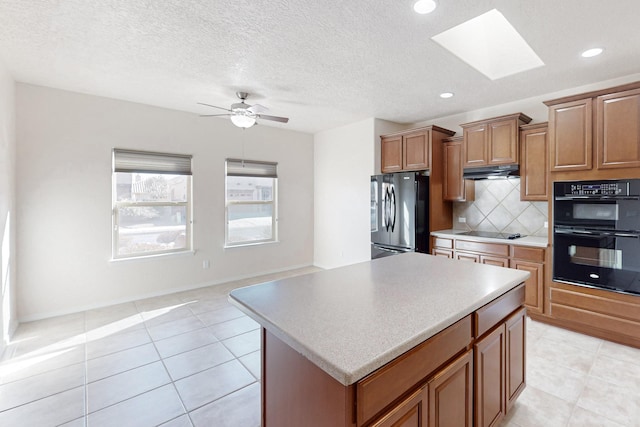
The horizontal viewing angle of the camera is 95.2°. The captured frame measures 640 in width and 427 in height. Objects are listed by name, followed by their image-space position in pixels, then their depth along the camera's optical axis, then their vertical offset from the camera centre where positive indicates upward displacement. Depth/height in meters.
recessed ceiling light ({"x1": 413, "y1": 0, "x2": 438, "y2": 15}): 1.97 +1.39
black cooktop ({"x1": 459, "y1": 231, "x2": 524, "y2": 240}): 3.64 -0.34
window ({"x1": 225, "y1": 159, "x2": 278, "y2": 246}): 4.96 +0.13
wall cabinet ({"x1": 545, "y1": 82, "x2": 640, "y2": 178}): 2.65 +0.76
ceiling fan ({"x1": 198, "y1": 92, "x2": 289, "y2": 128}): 3.43 +1.13
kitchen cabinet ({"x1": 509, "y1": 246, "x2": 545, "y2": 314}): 3.23 -0.67
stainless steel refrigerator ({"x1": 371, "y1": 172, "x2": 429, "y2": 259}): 4.11 -0.06
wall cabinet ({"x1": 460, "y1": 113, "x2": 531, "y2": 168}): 3.57 +0.87
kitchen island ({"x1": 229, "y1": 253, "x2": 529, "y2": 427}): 0.96 -0.53
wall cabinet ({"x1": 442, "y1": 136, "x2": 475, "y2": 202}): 4.20 +0.46
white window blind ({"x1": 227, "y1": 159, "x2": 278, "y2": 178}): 4.89 +0.72
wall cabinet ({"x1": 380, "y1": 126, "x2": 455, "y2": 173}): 4.24 +0.93
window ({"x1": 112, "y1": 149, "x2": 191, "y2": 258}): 3.96 +0.09
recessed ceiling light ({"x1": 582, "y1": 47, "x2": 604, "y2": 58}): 2.58 +1.41
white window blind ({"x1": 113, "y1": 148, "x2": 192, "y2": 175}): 3.90 +0.67
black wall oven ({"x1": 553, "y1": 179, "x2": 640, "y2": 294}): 2.65 -0.25
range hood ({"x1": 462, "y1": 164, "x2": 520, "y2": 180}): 3.62 +0.47
